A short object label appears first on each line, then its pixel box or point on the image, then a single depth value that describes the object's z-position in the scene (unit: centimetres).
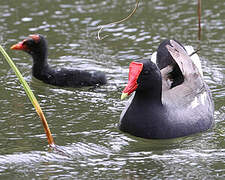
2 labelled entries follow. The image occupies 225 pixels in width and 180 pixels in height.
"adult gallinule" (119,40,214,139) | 1441
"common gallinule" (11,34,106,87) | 1870
